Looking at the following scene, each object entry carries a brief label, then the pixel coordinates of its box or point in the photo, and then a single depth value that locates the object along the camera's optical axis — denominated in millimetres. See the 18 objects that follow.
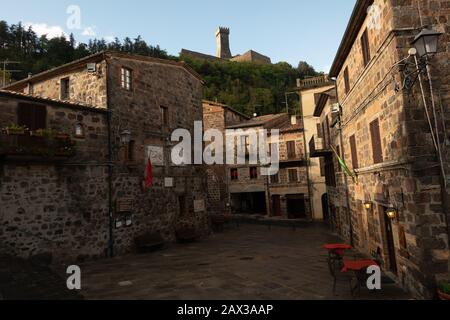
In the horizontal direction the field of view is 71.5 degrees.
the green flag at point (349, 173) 12464
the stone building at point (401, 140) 7004
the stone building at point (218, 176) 32628
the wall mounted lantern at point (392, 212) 8250
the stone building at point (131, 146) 13734
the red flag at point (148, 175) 14755
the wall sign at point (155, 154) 16370
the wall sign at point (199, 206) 19286
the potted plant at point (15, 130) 10352
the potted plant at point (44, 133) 11039
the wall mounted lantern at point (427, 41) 6285
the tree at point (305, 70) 69831
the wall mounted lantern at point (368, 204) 10756
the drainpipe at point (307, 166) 28797
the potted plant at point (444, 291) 6207
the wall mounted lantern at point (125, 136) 14250
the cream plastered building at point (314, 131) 28344
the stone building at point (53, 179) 10781
